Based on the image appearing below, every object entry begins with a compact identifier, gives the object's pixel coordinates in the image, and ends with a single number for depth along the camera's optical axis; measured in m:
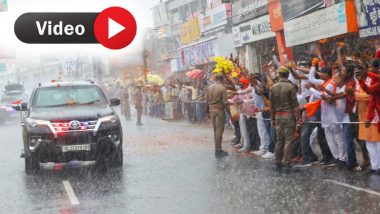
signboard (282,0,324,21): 20.74
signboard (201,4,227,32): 34.48
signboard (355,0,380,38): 16.69
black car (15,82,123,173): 12.17
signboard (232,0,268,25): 26.22
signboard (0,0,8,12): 51.26
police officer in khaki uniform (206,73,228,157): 14.31
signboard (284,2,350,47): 18.66
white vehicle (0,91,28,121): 32.59
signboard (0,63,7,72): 71.31
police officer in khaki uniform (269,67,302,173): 11.21
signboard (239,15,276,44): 25.81
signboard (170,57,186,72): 39.70
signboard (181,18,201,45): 37.97
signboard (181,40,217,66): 32.44
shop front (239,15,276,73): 26.17
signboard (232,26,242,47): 29.51
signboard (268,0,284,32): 23.86
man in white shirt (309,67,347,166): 11.45
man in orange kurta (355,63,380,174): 10.05
